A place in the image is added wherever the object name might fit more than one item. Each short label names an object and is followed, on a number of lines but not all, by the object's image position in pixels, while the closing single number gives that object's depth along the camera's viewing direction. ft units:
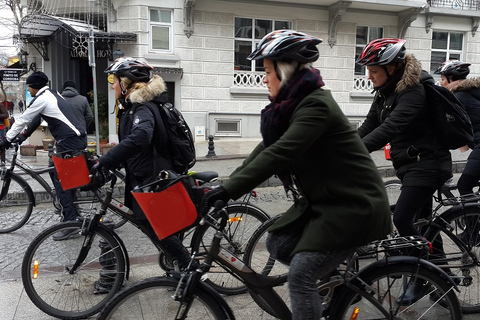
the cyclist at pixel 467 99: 14.74
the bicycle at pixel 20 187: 19.35
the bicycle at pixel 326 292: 7.77
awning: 42.55
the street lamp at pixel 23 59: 53.68
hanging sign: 53.88
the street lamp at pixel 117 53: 42.45
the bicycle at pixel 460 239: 11.63
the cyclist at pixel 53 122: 17.92
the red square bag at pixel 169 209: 8.25
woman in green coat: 7.25
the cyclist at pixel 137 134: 11.64
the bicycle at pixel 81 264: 11.48
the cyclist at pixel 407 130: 10.88
